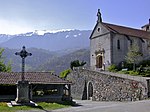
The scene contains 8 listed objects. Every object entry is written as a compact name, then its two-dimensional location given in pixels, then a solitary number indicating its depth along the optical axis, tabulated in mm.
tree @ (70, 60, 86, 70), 55609
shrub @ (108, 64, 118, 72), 45494
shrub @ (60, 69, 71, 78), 50725
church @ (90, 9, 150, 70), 49488
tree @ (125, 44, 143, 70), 47000
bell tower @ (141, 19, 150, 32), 65312
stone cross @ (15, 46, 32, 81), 25741
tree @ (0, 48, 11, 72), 53625
